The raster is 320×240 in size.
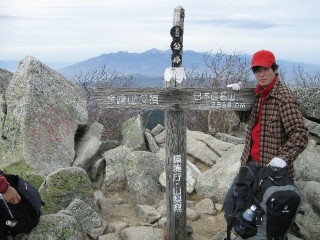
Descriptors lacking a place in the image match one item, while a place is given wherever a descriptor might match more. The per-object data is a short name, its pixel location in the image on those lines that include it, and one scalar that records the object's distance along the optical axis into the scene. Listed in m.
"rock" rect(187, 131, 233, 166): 7.98
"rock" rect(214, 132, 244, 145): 9.31
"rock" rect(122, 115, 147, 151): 8.41
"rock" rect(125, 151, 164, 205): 6.64
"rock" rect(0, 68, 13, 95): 9.17
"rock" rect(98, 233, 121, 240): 5.50
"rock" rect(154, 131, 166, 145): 9.28
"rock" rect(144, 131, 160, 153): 8.51
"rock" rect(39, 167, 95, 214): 5.71
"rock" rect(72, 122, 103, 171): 7.21
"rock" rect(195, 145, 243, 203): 6.56
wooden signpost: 5.03
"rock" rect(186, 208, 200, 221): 6.20
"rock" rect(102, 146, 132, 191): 7.05
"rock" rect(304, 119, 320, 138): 7.33
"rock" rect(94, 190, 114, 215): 6.33
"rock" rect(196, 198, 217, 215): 6.32
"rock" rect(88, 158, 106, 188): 7.34
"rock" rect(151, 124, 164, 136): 10.04
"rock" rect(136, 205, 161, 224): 6.07
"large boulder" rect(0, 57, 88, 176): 6.71
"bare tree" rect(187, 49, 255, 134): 13.38
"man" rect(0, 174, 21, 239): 3.43
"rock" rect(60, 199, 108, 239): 5.50
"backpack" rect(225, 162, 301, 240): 3.88
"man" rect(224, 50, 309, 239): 4.12
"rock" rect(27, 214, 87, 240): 4.10
